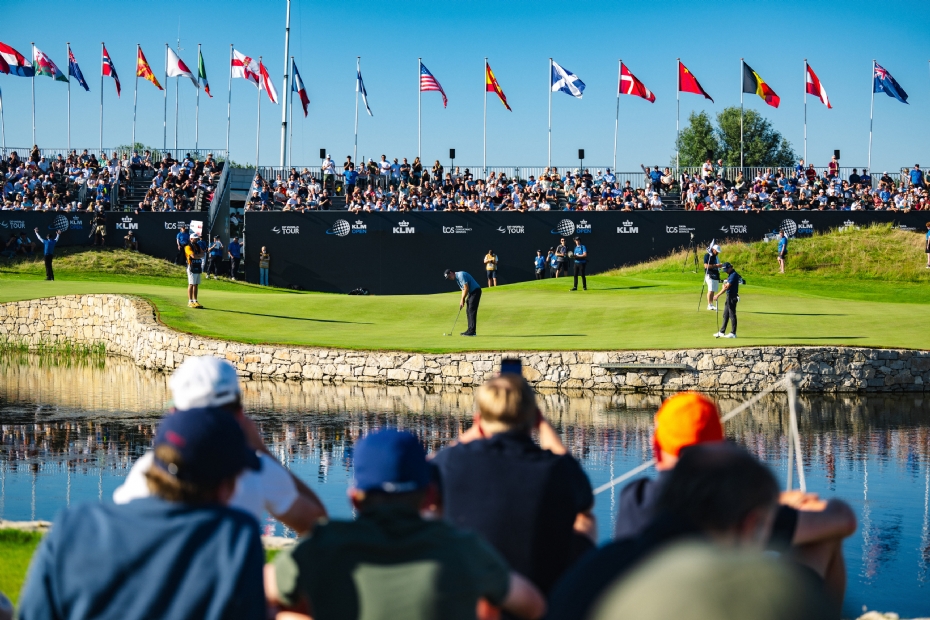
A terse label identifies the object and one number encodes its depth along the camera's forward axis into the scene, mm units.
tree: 95875
